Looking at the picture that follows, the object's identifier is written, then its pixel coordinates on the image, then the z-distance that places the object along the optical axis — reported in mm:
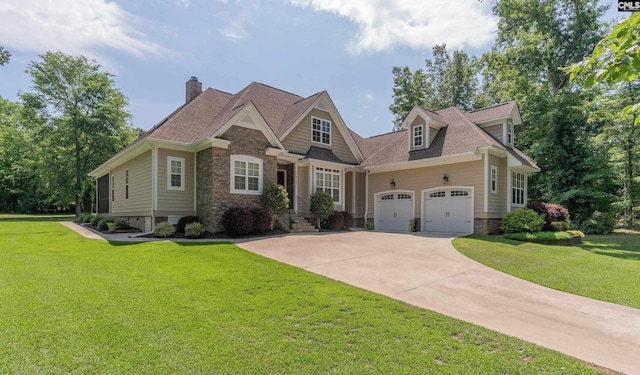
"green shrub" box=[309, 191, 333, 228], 16344
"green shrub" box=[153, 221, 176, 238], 12781
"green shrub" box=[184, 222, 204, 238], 12578
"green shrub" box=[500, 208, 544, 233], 14477
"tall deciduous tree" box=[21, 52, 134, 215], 29406
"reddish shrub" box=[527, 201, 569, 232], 16594
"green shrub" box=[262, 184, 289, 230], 14336
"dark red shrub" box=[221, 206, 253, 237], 12836
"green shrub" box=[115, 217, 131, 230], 15266
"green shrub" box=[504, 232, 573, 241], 13922
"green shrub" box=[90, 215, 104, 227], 18956
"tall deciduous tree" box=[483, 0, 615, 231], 21125
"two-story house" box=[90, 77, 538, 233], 13875
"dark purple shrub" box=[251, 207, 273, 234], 13500
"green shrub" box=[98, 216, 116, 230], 15812
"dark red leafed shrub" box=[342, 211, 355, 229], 17969
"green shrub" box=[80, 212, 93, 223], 21833
